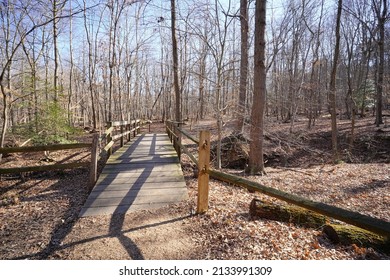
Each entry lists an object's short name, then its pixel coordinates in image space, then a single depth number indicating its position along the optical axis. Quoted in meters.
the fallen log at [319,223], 2.87
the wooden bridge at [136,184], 3.88
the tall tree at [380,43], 13.28
